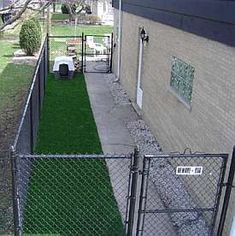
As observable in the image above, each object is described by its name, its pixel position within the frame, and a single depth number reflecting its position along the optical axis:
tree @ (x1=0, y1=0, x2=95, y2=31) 6.26
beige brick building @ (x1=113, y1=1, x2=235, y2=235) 6.04
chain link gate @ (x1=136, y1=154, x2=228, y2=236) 5.70
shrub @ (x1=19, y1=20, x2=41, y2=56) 20.17
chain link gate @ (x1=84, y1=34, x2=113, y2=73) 18.67
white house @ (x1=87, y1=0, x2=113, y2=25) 41.19
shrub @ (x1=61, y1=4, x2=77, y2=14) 43.02
